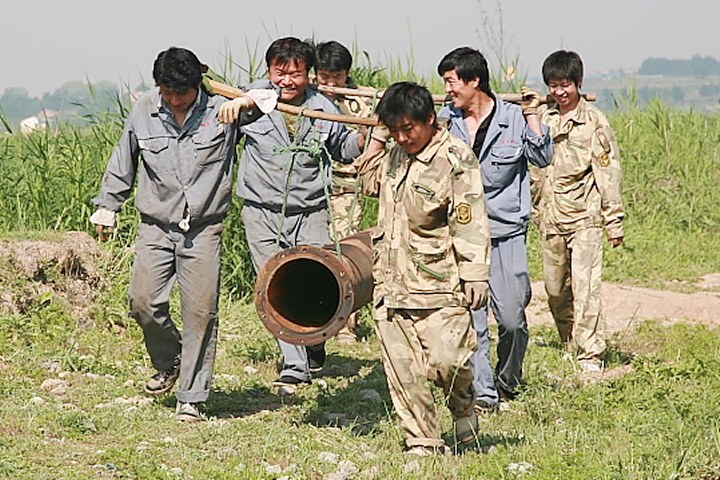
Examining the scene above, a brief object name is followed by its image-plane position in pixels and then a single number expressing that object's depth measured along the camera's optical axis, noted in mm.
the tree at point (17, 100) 53268
